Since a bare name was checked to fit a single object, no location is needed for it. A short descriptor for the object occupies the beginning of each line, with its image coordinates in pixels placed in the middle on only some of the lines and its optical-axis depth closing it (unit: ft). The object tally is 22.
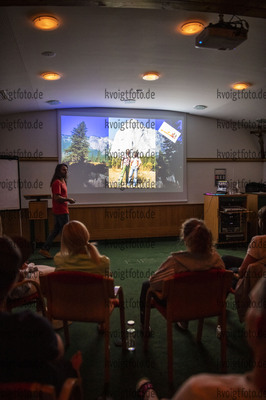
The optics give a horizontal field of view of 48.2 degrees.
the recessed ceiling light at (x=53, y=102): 17.51
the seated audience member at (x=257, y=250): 7.39
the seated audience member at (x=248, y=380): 2.52
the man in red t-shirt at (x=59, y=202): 16.06
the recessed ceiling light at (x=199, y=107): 18.90
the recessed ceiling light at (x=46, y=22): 8.40
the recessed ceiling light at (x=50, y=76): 13.00
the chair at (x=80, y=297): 6.08
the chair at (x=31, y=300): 7.20
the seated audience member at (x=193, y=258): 6.66
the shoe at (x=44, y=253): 16.47
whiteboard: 17.83
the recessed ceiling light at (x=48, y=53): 10.80
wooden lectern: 17.66
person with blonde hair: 6.85
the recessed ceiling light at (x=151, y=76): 13.15
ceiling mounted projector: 8.29
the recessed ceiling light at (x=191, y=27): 8.99
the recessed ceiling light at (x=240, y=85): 14.51
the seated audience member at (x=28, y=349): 3.26
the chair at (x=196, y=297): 6.16
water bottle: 7.89
